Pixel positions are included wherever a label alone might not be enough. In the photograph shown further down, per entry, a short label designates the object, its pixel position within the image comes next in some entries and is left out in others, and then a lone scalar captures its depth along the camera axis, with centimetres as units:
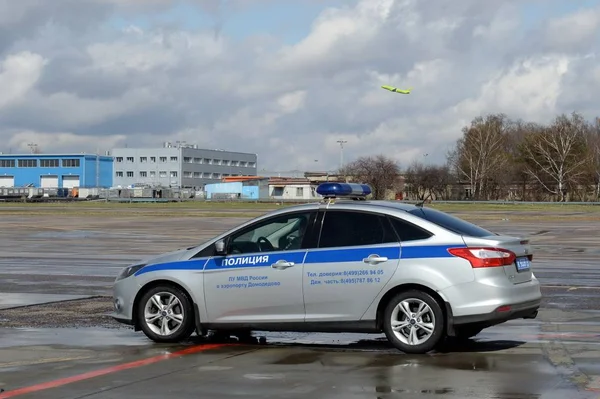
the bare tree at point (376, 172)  10644
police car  958
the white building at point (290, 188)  12475
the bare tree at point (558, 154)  11262
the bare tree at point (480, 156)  12188
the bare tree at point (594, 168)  11456
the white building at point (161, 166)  16438
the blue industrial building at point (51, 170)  15925
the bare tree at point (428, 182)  12231
